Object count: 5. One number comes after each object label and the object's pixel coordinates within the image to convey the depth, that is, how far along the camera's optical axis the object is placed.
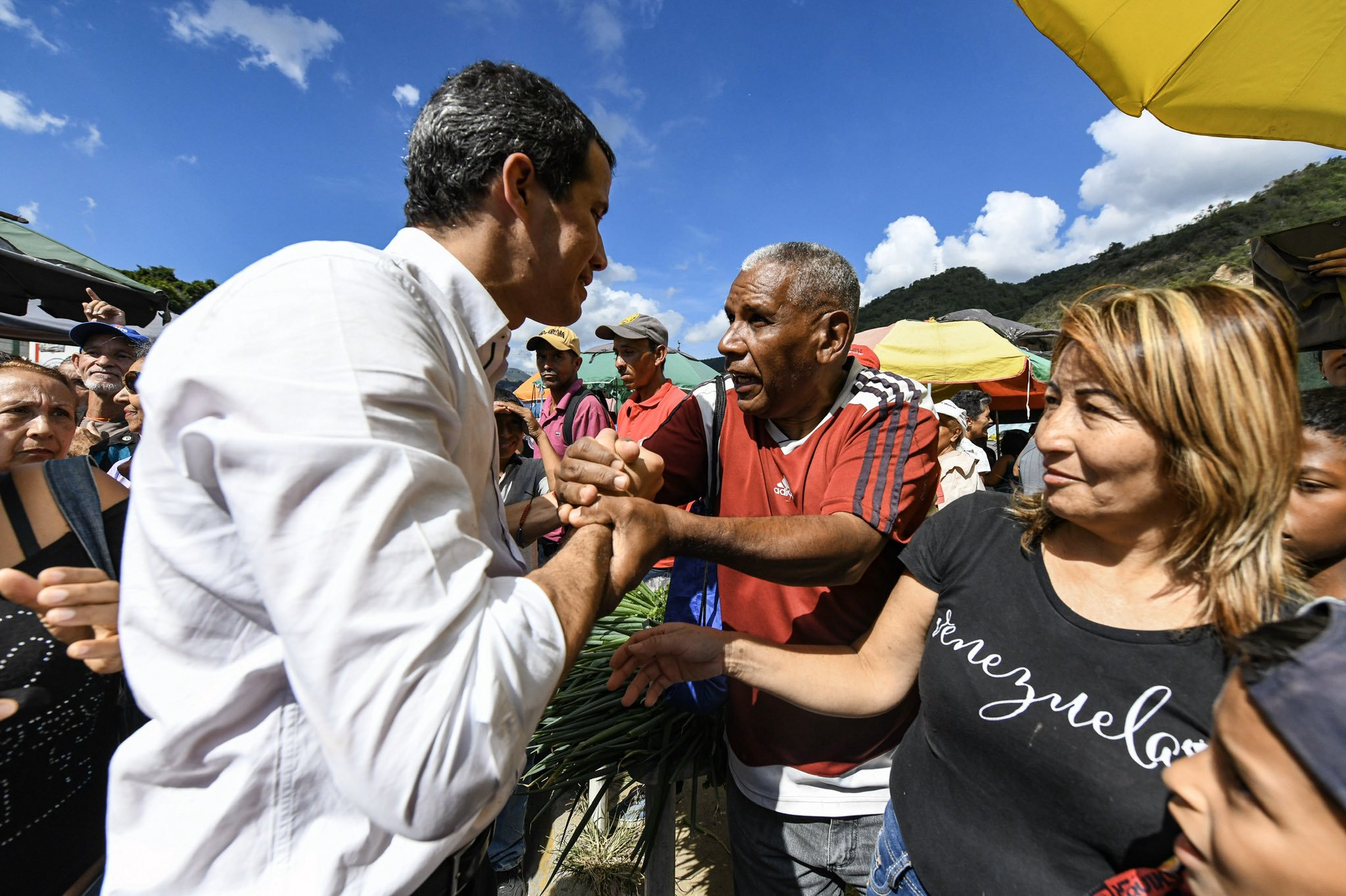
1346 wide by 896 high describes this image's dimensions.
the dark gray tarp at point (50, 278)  5.38
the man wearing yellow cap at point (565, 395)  5.03
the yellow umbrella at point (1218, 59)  1.70
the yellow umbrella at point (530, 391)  20.13
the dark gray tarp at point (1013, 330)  11.50
